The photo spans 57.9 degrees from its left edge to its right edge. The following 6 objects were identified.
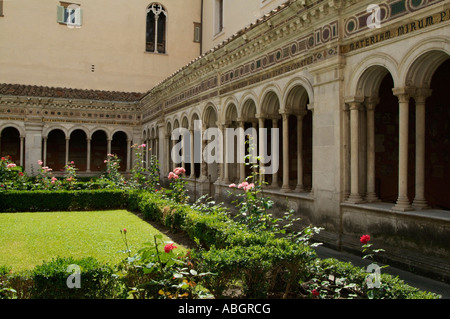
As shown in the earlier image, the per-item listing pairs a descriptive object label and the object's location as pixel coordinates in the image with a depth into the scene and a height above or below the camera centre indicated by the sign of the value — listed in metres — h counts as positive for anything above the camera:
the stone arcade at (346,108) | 6.75 +1.45
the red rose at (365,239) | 4.35 -0.78
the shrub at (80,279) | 4.35 -1.26
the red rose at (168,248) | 4.14 -0.84
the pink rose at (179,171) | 11.06 -0.15
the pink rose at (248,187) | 6.59 -0.34
